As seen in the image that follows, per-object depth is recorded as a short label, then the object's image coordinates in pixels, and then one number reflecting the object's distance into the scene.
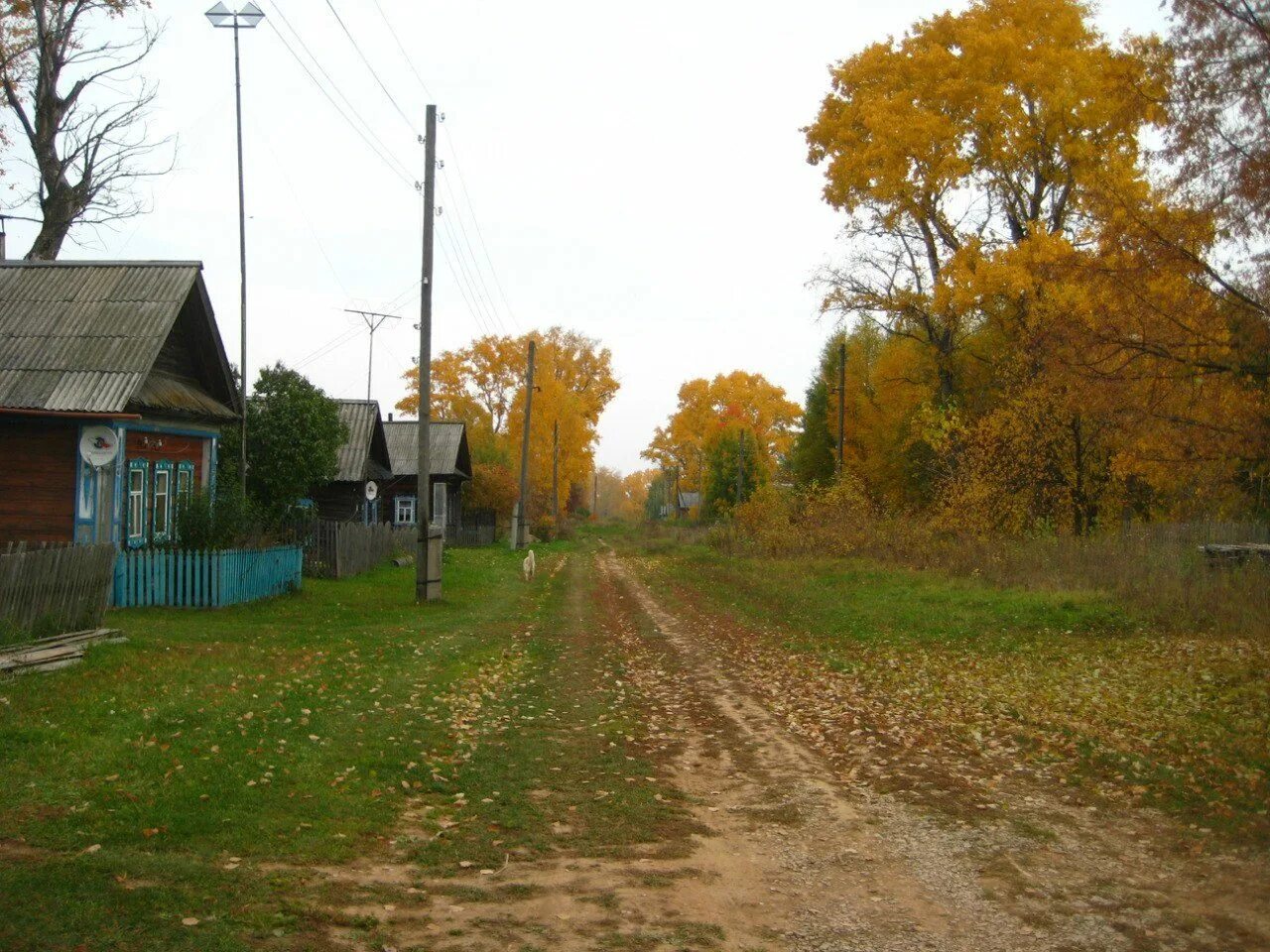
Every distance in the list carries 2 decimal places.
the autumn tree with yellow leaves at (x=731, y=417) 79.06
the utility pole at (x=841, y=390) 40.11
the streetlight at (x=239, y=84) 22.63
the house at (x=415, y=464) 49.47
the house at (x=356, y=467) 38.56
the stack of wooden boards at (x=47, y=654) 11.02
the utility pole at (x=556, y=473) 62.35
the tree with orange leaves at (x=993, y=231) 27.09
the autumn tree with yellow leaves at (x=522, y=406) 60.69
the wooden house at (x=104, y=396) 19.27
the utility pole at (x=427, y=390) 22.84
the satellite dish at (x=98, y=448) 17.50
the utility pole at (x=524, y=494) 47.09
